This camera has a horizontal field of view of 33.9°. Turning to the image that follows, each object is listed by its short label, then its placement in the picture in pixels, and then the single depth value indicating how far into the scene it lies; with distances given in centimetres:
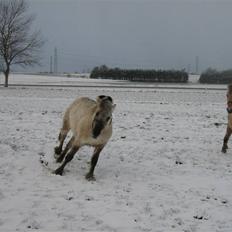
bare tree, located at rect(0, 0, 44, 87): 3953
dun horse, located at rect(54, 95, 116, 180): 721
